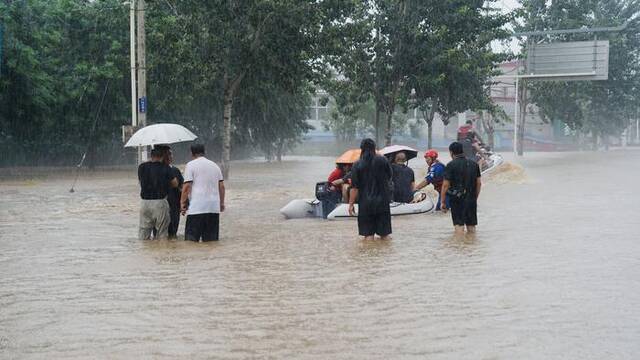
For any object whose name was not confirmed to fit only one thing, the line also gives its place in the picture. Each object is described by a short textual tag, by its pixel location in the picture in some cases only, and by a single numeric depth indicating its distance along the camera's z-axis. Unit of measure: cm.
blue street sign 2559
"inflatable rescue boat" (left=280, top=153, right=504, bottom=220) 1847
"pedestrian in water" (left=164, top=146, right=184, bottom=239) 1452
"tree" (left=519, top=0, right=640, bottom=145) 6456
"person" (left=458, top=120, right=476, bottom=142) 3058
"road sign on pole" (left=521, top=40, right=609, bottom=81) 5475
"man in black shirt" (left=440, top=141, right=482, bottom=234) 1497
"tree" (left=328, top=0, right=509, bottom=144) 4219
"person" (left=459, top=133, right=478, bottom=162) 3007
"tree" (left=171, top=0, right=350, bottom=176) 3138
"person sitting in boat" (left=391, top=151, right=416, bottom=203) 1831
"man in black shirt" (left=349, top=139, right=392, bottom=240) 1408
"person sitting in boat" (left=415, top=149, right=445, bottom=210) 1825
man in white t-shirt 1402
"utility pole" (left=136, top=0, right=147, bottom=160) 2564
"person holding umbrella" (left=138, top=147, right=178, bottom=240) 1423
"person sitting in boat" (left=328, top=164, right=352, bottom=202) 1811
